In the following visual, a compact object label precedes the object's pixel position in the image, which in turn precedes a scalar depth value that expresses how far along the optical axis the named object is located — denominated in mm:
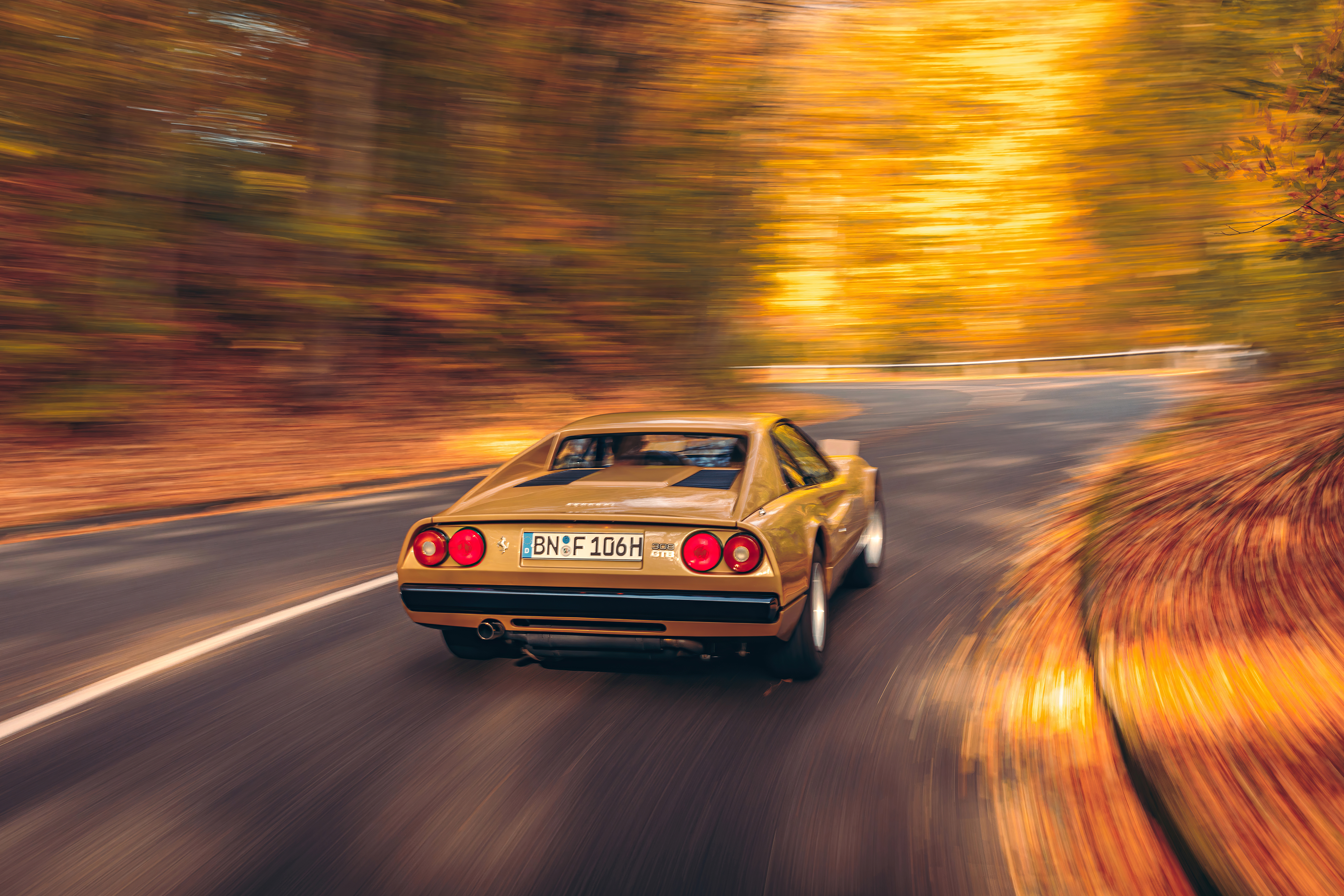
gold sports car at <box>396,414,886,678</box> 4305
